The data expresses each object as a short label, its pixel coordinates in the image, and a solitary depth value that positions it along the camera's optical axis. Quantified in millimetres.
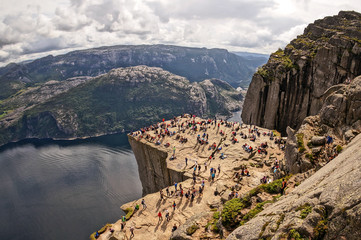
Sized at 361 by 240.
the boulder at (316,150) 26500
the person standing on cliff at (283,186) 25086
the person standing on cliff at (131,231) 31444
